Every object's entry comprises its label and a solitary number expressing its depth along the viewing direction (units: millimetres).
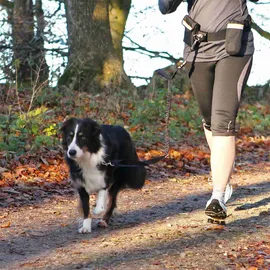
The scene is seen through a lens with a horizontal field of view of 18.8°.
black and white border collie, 8280
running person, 7366
